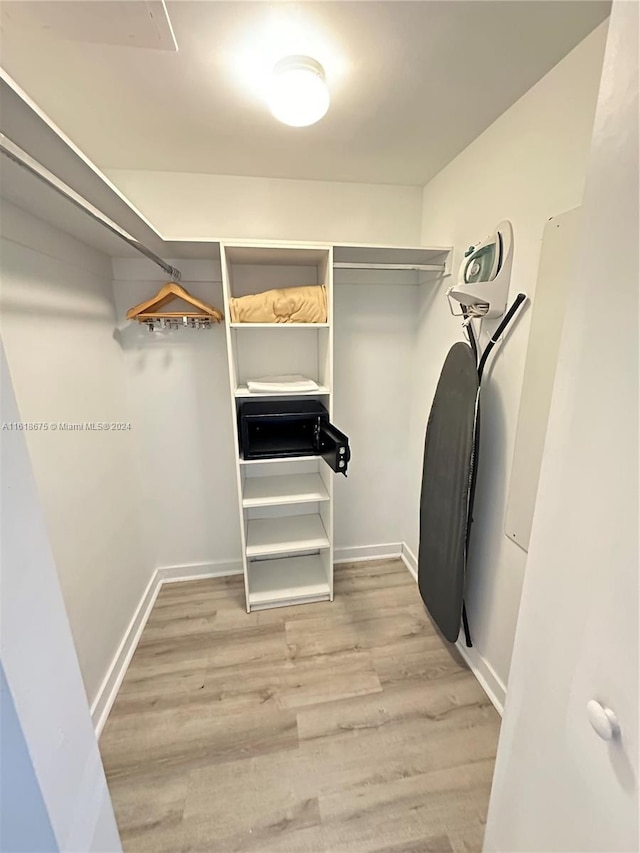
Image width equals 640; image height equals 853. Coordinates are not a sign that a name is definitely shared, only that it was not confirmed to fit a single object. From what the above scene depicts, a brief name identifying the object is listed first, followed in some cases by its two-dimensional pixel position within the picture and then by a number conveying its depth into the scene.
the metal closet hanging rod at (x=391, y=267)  1.81
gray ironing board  1.60
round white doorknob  0.56
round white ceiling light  1.08
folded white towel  1.85
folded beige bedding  1.76
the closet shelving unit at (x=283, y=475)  1.89
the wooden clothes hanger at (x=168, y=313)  1.76
